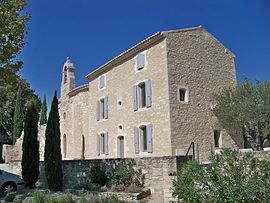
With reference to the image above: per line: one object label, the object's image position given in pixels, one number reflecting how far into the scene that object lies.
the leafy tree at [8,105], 32.83
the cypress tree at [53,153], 12.32
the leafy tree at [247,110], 14.06
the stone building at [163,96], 14.70
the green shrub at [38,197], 7.38
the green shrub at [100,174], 11.30
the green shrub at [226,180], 4.20
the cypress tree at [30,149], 13.66
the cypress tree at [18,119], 30.16
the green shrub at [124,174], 10.44
